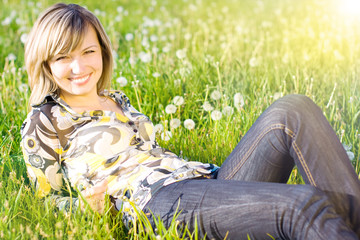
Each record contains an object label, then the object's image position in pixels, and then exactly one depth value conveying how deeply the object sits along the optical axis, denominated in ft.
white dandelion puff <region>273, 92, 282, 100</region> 11.44
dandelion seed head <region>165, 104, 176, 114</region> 11.07
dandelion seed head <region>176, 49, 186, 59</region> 13.32
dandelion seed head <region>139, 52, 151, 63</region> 13.23
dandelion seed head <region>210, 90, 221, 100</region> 11.57
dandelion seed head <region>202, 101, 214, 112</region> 10.54
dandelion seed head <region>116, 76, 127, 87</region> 11.62
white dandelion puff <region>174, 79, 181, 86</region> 12.25
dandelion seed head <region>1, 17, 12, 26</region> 18.36
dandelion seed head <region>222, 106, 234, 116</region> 10.64
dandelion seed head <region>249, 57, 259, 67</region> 13.75
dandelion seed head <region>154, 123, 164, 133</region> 10.35
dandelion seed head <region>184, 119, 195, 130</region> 10.56
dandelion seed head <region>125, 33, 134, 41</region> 17.34
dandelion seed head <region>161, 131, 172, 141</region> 9.96
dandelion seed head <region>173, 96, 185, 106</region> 11.14
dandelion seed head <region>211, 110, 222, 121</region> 10.45
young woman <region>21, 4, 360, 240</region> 5.94
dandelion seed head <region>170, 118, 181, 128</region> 10.53
